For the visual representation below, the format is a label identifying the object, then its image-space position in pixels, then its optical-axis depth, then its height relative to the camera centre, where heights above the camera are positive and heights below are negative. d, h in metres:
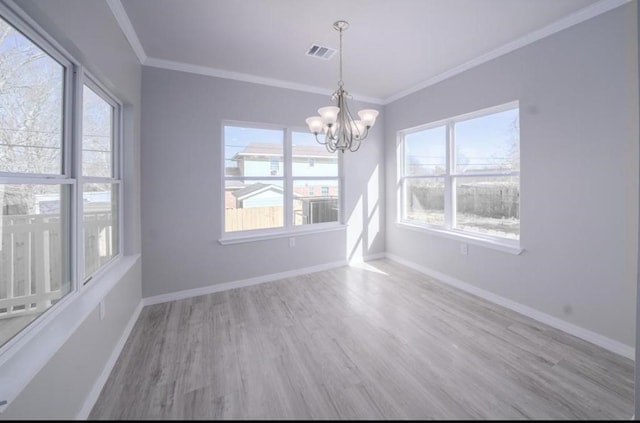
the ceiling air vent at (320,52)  2.84 +1.72
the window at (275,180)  3.59 +0.44
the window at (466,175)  3.02 +0.47
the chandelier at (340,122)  2.30 +0.81
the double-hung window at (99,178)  1.96 +0.26
